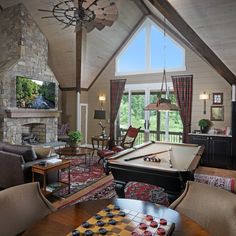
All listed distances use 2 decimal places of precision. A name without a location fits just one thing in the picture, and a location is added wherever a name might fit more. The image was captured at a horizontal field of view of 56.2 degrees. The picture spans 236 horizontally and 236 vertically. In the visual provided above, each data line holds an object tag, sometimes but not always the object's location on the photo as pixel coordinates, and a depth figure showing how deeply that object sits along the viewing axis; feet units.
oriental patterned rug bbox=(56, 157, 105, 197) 14.89
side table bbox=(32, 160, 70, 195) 12.13
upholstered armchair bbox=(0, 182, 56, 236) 5.66
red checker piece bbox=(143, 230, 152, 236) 4.67
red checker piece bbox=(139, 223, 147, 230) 4.93
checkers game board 4.76
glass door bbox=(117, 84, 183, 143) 24.81
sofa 12.53
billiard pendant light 12.56
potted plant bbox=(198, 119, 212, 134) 21.79
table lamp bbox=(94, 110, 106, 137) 27.40
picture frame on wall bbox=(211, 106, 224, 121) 22.19
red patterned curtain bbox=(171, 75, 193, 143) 23.47
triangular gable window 24.41
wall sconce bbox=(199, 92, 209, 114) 22.26
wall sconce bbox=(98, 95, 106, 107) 28.53
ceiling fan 10.69
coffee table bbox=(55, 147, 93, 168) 18.06
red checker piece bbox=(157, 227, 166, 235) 4.70
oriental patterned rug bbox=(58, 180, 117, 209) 13.29
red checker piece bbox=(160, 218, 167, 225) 5.11
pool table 9.98
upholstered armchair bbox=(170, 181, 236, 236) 5.67
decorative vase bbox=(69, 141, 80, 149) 19.52
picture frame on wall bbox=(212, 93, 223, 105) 22.15
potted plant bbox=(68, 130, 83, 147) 19.24
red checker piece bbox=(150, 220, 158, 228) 5.00
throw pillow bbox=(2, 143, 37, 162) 12.98
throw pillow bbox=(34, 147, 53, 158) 14.15
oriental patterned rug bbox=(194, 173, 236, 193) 14.97
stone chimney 21.43
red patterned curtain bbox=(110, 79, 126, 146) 27.81
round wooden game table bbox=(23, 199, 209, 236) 5.00
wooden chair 21.96
